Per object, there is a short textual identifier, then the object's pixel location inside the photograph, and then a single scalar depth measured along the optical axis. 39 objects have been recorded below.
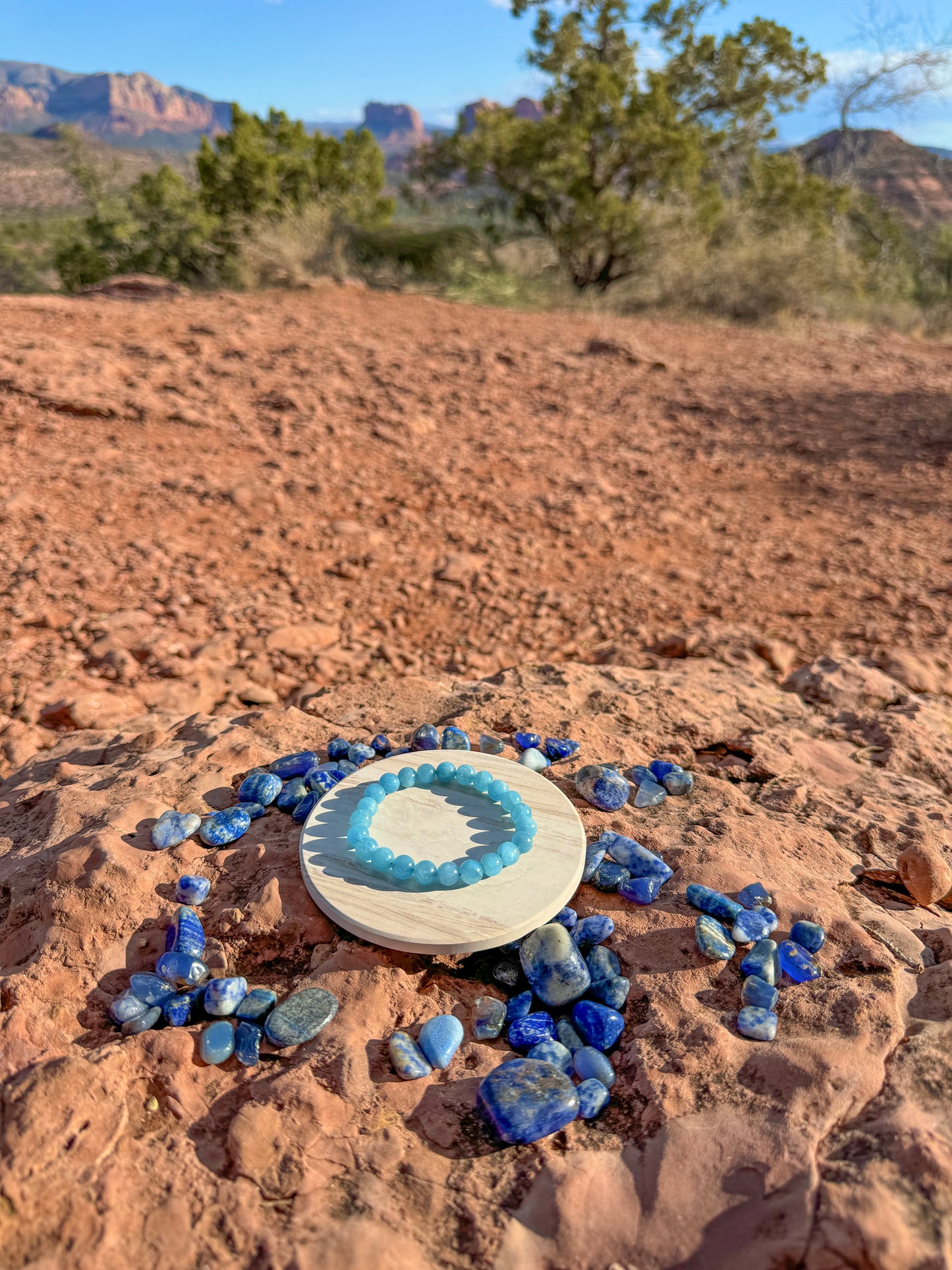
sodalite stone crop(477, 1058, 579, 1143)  0.24
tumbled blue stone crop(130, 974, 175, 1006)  0.27
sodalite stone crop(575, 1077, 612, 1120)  0.25
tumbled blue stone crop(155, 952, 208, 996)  0.28
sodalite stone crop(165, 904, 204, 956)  0.28
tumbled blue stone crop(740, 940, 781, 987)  0.28
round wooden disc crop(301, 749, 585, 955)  0.29
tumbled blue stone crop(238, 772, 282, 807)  0.35
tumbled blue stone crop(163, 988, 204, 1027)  0.27
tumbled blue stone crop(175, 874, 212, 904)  0.30
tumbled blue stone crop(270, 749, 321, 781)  0.36
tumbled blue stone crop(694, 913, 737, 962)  0.29
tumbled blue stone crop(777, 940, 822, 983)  0.28
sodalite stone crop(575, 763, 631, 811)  0.35
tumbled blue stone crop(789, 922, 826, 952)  0.29
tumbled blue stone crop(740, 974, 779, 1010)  0.27
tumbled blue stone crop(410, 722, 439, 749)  0.38
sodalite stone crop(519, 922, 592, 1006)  0.28
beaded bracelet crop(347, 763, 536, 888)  0.30
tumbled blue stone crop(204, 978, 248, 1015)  0.27
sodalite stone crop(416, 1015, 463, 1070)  0.26
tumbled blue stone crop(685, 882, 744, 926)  0.30
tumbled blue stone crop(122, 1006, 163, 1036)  0.26
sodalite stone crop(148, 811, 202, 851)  0.32
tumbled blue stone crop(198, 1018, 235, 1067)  0.26
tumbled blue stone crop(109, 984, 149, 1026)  0.26
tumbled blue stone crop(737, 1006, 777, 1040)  0.26
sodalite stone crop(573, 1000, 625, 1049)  0.27
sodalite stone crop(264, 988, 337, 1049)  0.26
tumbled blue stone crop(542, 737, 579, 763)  0.38
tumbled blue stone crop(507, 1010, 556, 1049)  0.27
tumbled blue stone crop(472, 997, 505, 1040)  0.27
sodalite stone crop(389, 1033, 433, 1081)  0.26
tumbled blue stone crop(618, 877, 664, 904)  0.31
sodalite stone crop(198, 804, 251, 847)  0.33
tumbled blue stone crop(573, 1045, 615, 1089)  0.26
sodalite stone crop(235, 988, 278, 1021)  0.27
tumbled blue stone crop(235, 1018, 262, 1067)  0.26
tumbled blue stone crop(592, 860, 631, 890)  0.31
